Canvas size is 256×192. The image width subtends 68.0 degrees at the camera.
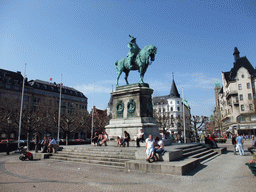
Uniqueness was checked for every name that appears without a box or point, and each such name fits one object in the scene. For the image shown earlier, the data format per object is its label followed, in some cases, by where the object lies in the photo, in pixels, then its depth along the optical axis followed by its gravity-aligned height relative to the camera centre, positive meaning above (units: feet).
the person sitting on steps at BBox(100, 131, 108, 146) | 53.46 -4.19
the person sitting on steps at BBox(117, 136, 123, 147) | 49.29 -4.17
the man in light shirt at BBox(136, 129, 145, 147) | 46.37 -3.12
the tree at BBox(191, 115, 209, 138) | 124.88 +2.28
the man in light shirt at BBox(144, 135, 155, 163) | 31.01 -3.81
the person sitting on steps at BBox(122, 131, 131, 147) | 48.71 -3.61
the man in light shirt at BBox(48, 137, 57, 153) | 49.06 -5.07
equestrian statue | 59.21 +20.89
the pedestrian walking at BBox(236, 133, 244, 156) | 52.31 -5.31
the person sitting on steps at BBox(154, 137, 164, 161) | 31.78 -3.96
